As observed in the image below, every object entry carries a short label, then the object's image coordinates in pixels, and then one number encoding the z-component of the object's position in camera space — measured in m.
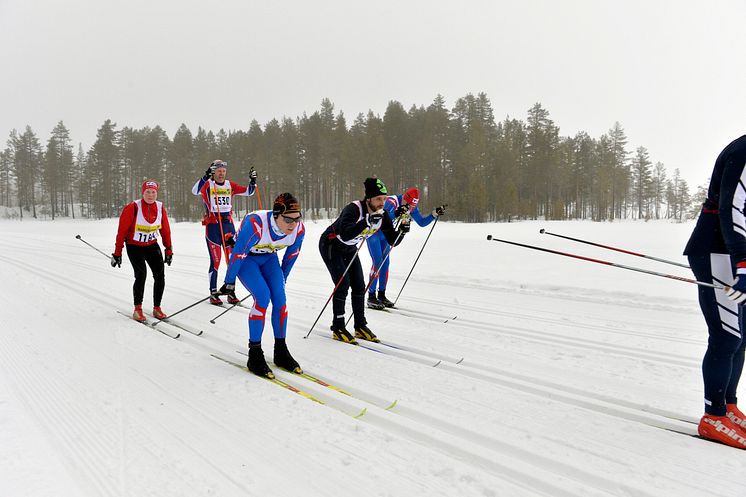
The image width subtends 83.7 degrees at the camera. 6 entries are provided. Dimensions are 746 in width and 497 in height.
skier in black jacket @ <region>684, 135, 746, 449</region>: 2.59
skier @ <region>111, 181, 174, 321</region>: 6.30
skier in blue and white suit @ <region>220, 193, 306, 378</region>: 4.18
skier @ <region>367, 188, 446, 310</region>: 7.01
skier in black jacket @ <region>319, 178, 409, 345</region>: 5.05
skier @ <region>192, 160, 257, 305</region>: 7.64
